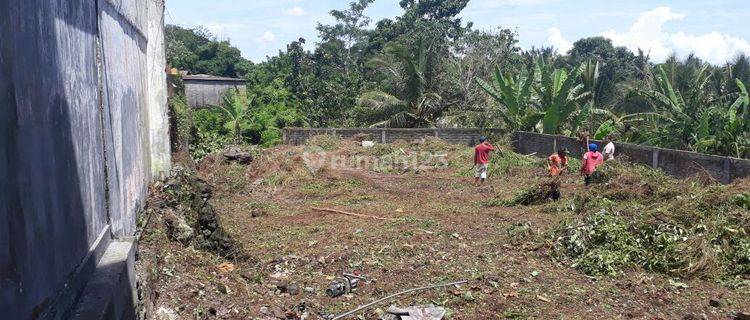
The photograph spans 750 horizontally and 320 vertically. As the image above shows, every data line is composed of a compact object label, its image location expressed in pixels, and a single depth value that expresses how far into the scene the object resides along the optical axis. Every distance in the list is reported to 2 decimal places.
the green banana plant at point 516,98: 22.22
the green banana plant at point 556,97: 20.59
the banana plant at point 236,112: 26.59
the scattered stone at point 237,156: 19.66
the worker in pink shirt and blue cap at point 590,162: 13.71
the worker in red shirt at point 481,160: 15.66
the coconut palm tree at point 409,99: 25.27
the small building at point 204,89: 34.16
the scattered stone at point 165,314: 5.34
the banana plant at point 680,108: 16.70
